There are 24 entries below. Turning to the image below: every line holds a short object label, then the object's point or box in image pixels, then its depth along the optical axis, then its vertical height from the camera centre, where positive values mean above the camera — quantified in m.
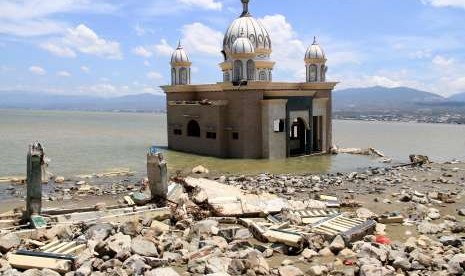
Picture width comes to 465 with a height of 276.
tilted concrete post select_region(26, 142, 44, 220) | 14.48 -1.92
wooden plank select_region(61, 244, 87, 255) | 11.37 -3.15
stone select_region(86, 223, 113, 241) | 12.53 -3.05
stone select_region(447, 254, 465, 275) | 10.17 -3.22
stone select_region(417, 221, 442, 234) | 13.92 -3.32
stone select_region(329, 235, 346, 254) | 11.82 -3.19
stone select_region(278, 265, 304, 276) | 10.21 -3.30
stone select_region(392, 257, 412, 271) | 10.49 -3.26
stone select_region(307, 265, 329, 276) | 10.34 -3.34
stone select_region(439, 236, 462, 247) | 12.38 -3.28
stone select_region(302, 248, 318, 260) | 11.47 -3.31
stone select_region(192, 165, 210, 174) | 28.30 -3.27
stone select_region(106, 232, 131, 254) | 11.24 -3.05
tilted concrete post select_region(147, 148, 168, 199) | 16.19 -2.09
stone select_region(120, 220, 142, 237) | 13.06 -3.06
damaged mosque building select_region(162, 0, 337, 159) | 33.91 +0.53
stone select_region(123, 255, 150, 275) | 10.28 -3.20
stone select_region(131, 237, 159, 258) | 11.22 -3.08
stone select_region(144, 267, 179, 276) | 9.81 -3.16
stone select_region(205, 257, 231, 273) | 10.23 -3.20
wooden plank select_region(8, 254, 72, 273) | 10.54 -3.21
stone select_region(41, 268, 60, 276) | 10.09 -3.24
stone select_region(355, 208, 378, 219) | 15.45 -3.23
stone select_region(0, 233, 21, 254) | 11.73 -3.08
